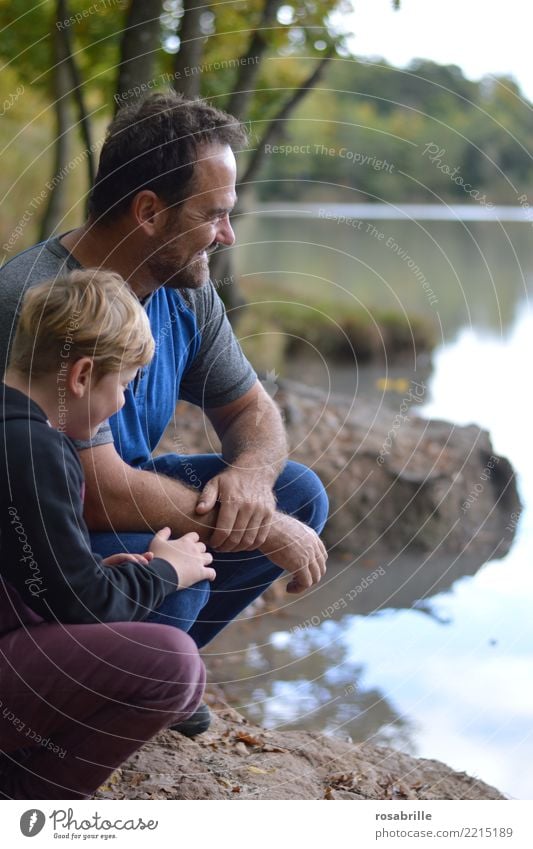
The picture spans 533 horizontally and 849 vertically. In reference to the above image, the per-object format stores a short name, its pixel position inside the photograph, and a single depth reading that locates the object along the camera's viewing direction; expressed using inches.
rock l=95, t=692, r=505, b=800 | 108.0
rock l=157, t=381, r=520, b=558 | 224.4
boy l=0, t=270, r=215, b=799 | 83.9
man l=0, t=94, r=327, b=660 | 105.6
